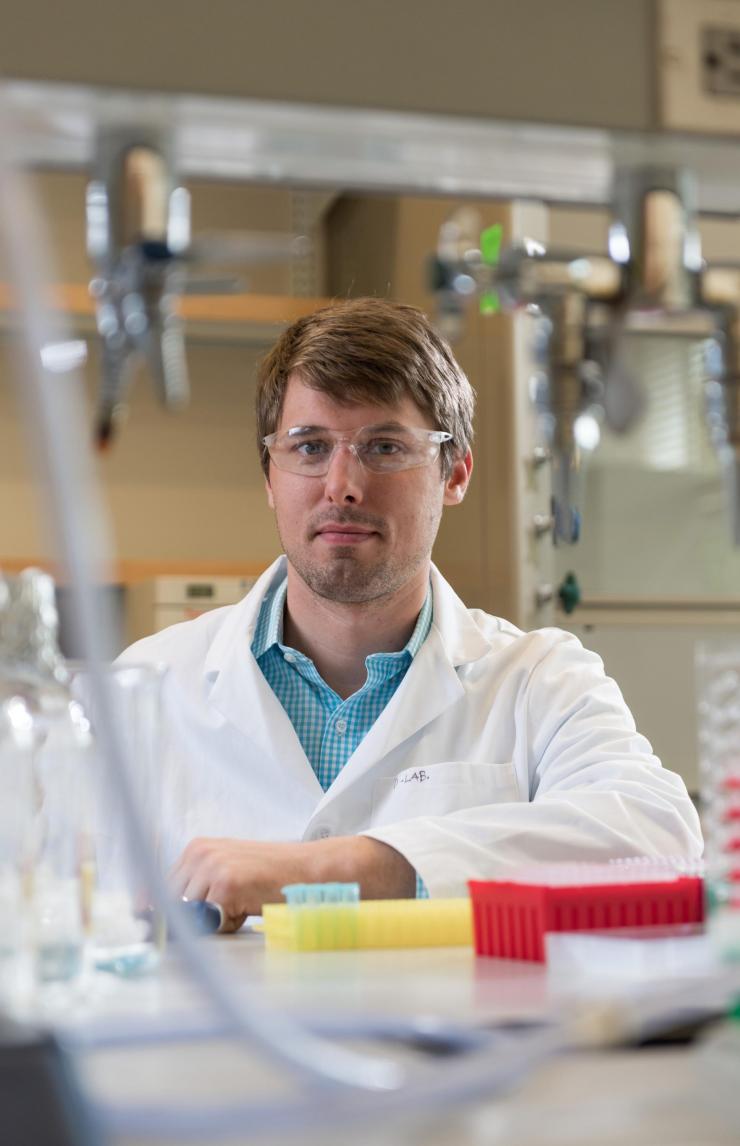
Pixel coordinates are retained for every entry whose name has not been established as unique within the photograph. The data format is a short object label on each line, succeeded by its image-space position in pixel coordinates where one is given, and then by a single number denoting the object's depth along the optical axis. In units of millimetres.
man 1897
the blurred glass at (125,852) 1168
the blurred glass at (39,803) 1012
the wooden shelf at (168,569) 2916
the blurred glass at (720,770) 1095
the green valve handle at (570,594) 2531
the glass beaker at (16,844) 998
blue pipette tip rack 1478
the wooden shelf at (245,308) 2892
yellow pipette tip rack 1441
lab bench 705
